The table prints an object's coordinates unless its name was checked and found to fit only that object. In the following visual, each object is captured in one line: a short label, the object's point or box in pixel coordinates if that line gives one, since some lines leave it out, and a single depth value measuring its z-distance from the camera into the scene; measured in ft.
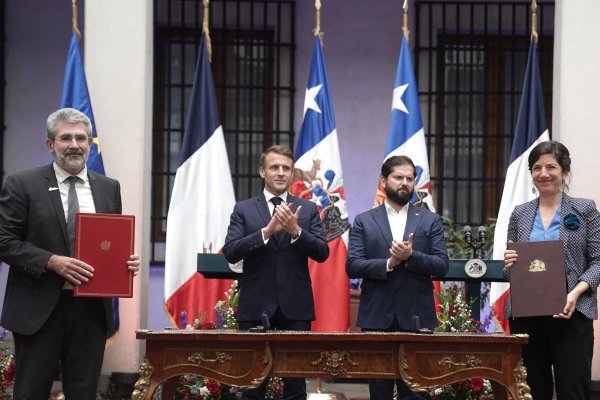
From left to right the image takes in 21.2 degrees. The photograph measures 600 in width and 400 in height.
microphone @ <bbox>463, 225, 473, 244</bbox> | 34.27
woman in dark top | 26.40
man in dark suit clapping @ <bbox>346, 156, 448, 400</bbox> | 28.81
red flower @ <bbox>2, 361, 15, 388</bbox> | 35.09
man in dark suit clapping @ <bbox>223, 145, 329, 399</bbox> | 29.02
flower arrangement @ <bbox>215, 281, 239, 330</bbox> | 35.53
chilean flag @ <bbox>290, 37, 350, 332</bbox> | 40.62
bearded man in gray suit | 24.12
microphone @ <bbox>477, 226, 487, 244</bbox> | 34.35
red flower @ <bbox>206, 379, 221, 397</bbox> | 33.55
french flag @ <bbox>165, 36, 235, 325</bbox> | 40.78
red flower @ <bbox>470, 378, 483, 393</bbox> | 33.31
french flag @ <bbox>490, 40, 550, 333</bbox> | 40.29
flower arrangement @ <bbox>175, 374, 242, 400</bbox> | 33.59
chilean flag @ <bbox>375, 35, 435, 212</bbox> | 41.22
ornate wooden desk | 25.18
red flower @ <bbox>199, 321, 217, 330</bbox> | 35.31
